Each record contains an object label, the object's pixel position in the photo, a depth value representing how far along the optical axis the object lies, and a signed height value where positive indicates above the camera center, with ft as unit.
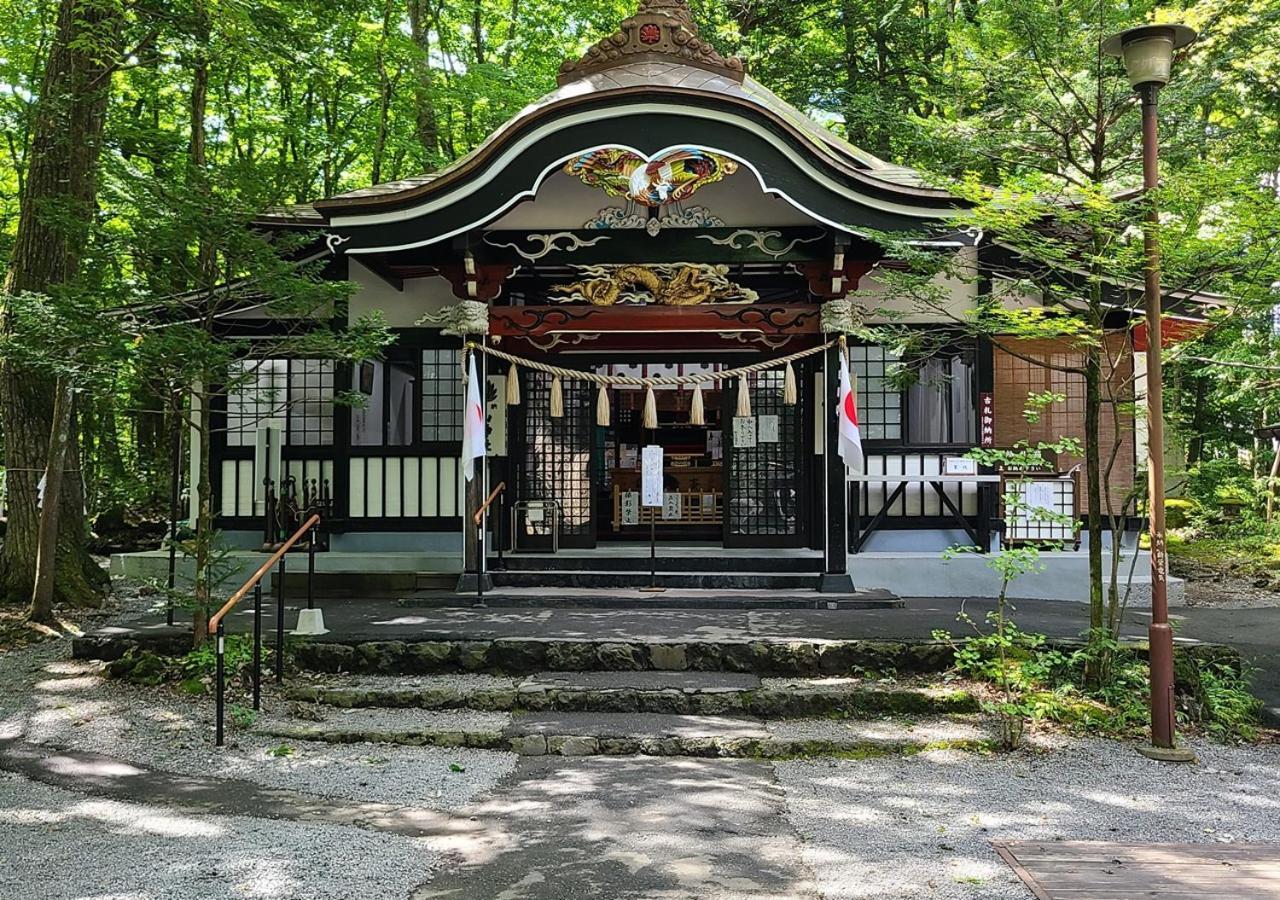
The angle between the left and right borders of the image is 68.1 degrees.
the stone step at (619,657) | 23.97 -4.40
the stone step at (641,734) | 19.84 -5.40
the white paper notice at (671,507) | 42.65 -0.99
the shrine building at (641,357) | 28.66 +4.85
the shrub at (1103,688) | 20.92 -4.79
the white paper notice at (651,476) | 32.91 +0.32
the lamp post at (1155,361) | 19.29 +2.55
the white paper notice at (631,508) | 41.81 -1.01
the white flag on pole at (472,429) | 31.01 +1.88
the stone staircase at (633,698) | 20.17 -5.03
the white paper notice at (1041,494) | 33.65 -0.37
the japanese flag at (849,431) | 29.76 +1.67
